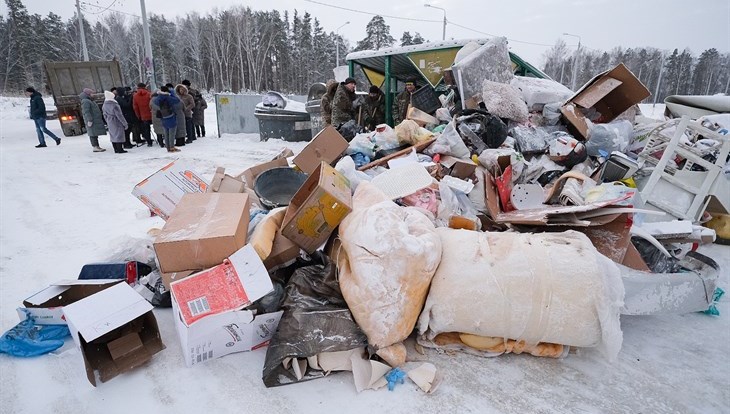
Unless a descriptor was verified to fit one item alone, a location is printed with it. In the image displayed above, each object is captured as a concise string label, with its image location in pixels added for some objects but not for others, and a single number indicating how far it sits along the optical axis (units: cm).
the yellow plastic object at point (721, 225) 353
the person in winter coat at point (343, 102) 637
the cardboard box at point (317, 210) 221
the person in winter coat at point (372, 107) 675
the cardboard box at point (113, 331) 183
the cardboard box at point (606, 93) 446
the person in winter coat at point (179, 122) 782
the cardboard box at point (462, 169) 356
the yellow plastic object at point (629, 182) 352
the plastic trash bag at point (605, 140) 409
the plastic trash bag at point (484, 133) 410
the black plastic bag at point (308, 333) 182
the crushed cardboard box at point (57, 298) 211
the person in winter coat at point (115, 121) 732
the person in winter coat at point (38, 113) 777
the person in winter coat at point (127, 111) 806
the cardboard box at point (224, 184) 311
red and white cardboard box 183
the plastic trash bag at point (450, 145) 388
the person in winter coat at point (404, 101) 641
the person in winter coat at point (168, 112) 741
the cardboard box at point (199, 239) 205
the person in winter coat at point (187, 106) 836
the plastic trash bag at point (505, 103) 443
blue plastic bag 198
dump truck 915
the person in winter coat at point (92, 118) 756
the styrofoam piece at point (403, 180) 299
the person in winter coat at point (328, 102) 692
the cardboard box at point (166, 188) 283
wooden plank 398
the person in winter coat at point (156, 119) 743
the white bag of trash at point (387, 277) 188
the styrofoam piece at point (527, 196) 324
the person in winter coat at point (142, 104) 795
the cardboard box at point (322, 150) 385
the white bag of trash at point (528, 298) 187
